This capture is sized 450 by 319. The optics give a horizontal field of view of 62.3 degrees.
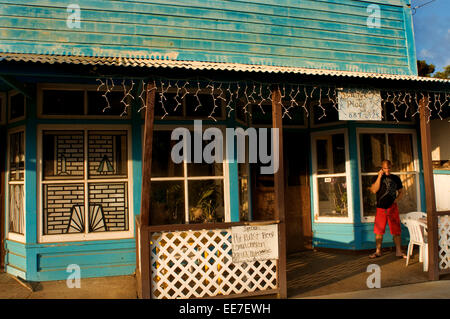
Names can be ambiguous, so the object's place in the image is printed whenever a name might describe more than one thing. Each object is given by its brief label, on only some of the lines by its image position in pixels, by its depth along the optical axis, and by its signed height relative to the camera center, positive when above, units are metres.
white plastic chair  5.91 -0.92
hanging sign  5.37 +1.15
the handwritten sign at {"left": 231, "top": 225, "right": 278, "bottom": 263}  4.76 -0.72
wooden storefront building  4.82 +1.00
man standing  6.76 -0.47
